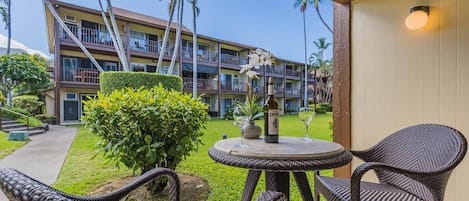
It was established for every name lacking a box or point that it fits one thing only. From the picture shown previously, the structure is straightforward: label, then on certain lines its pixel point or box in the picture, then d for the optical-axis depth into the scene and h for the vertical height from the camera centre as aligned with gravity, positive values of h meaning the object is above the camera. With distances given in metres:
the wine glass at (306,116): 1.89 -0.10
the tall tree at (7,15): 13.59 +4.06
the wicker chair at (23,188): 0.60 -0.19
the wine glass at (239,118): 1.90 -0.11
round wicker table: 1.37 -0.28
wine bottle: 1.69 -0.10
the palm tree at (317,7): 16.28 +5.30
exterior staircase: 8.50 -0.83
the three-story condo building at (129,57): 11.88 +2.11
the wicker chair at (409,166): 1.34 -0.34
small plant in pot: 1.87 -0.01
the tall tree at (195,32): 12.51 +2.97
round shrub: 2.48 -0.23
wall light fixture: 2.07 +0.61
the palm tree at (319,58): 24.64 +3.73
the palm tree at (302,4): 18.44 +6.25
